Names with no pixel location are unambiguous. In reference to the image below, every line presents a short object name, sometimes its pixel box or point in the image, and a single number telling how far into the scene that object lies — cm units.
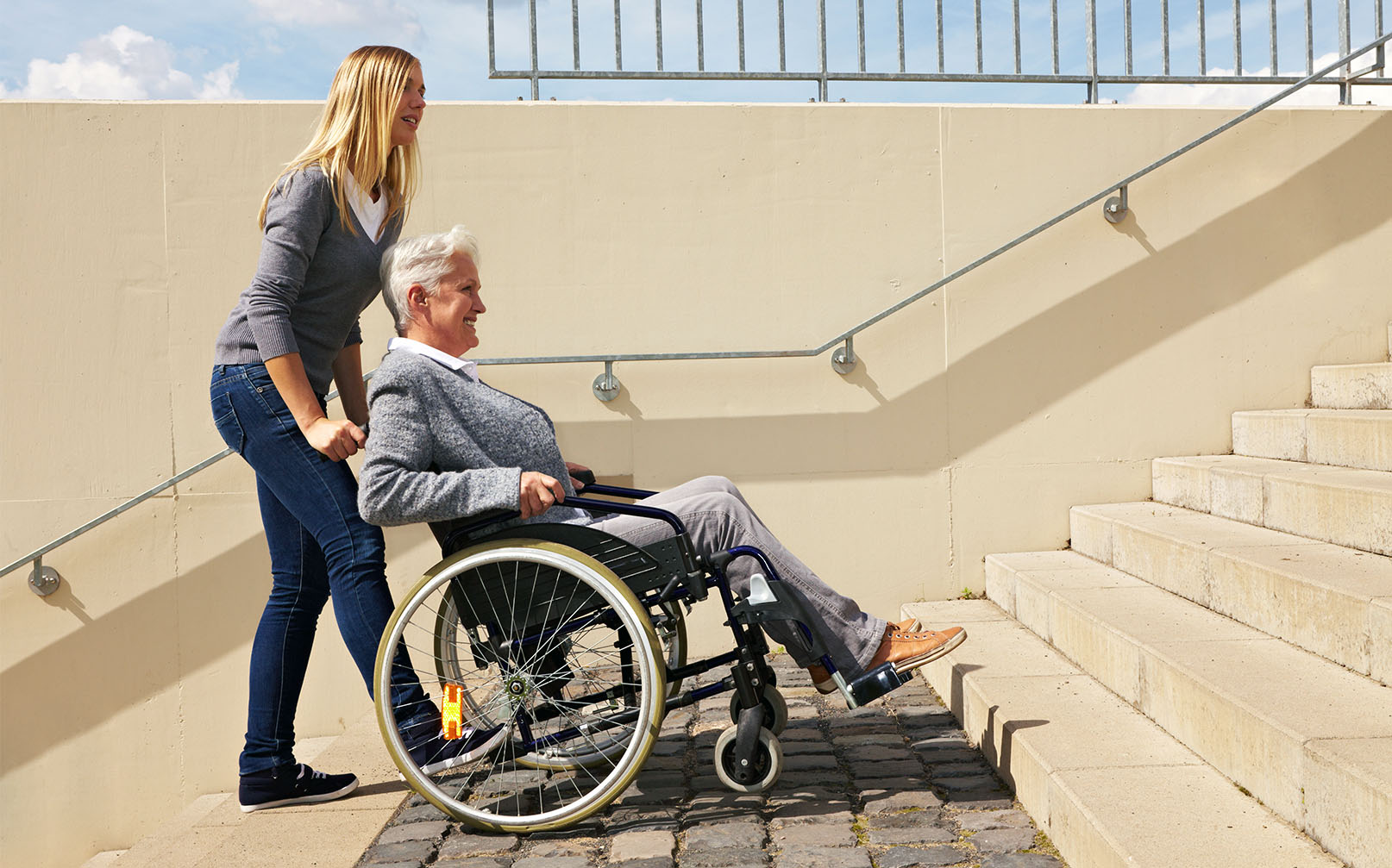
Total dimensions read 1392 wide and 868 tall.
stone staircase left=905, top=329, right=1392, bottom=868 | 180
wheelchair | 208
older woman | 207
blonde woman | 225
